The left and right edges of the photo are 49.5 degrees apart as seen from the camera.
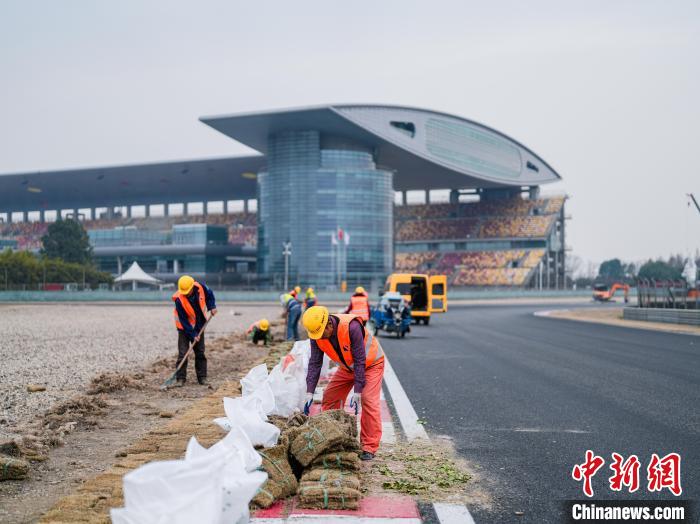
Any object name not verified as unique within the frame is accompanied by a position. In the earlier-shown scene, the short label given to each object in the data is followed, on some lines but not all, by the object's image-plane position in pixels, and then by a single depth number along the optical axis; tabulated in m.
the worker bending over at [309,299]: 21.50
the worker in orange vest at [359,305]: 18.08
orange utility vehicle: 29.59
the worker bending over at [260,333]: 18.58
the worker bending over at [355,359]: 6.42
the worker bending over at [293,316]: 17.69
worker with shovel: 11.15
